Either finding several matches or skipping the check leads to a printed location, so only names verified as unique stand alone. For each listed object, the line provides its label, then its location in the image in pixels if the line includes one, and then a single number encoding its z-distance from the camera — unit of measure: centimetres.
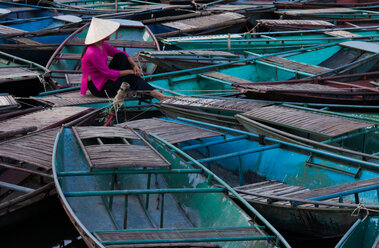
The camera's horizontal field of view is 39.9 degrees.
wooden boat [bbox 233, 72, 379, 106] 809
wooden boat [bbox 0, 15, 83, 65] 1188
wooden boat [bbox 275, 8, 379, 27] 1435
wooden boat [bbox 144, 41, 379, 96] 972
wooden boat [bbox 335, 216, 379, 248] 479
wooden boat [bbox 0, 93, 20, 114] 776
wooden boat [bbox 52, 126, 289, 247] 458
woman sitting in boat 844
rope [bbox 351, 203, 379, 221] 493
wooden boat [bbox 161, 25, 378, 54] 1170
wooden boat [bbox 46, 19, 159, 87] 1037
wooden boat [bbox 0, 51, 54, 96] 950
